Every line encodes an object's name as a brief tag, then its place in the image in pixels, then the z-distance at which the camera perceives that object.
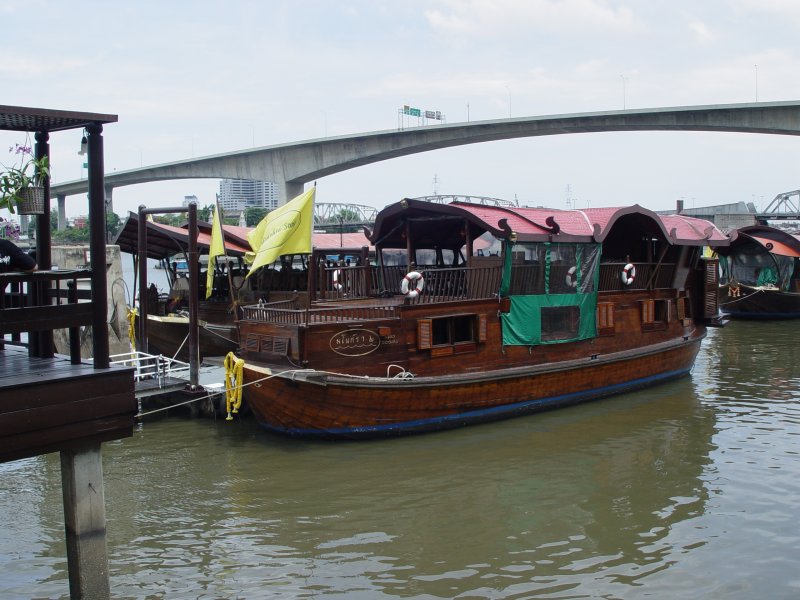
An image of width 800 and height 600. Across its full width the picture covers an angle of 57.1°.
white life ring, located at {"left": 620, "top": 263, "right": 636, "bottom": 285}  13.12
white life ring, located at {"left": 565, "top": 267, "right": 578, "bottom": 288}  12.21
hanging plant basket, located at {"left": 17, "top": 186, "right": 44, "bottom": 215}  5.23
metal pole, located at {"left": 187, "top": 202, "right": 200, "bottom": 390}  10.87
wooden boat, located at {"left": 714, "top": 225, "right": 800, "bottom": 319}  25.53
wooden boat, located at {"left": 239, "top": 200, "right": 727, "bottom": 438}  9.88
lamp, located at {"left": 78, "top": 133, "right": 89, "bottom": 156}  5.22
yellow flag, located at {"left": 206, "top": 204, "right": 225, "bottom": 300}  12.88
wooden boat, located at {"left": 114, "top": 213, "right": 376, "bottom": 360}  14.66
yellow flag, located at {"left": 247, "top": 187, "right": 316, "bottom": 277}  10.50
